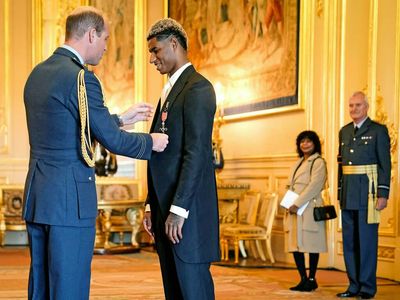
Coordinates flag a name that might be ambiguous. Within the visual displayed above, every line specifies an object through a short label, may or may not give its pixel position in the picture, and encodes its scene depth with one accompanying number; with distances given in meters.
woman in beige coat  6.62
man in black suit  3.25
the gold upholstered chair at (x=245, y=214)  9.30
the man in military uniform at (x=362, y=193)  6.18
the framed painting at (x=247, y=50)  9.33
